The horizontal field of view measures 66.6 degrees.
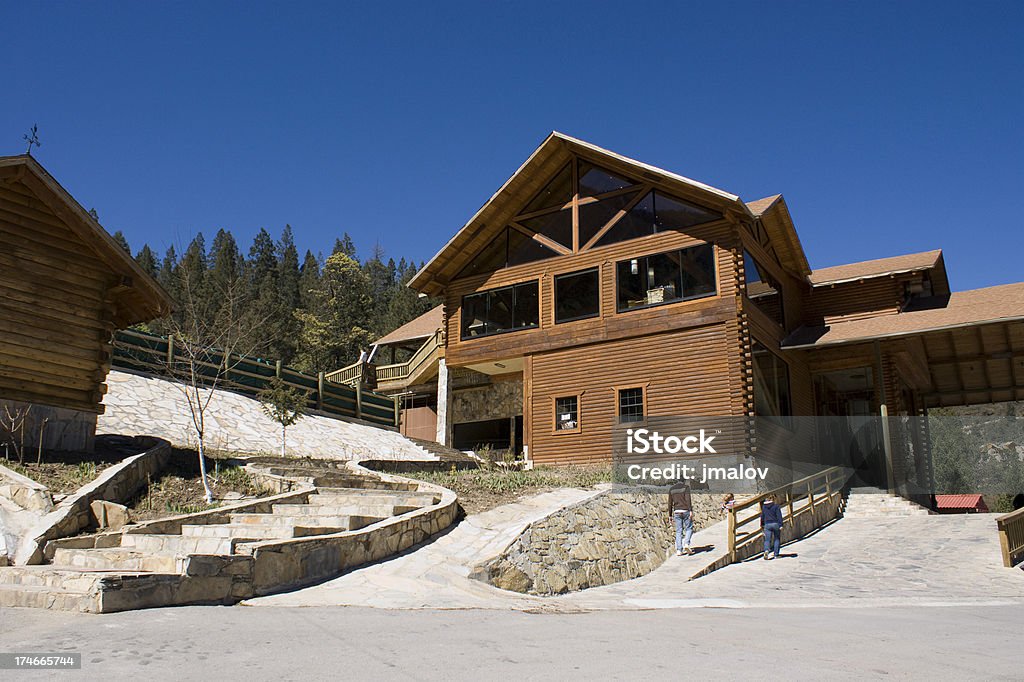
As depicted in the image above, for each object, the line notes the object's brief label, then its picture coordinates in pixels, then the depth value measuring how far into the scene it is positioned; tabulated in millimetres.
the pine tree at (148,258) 80938
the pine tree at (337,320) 53125
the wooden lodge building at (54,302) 14547
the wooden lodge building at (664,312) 20859
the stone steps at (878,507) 19141
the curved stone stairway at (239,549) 7387
